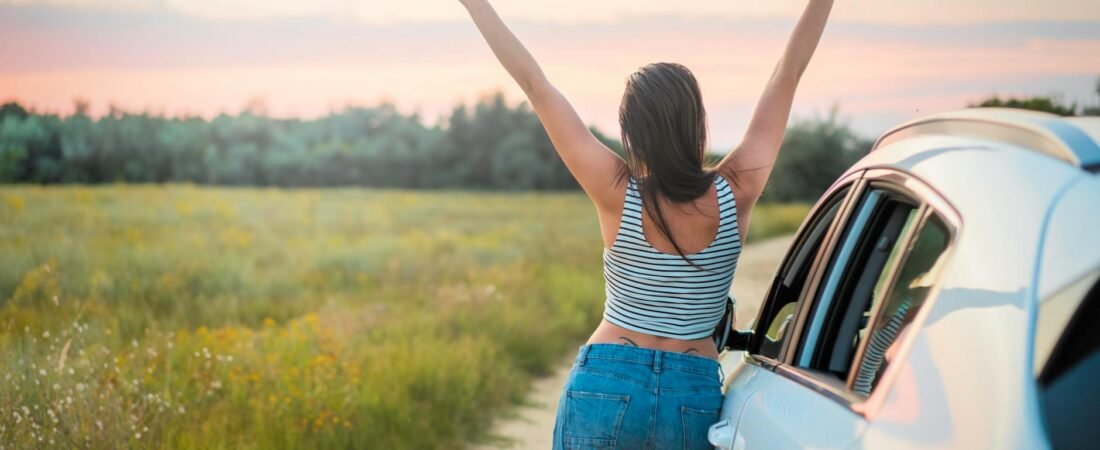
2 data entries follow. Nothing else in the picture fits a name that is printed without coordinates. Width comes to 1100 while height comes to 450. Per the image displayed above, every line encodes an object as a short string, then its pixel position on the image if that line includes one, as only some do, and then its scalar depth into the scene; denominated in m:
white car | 1.92
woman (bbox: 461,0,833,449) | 3.41
